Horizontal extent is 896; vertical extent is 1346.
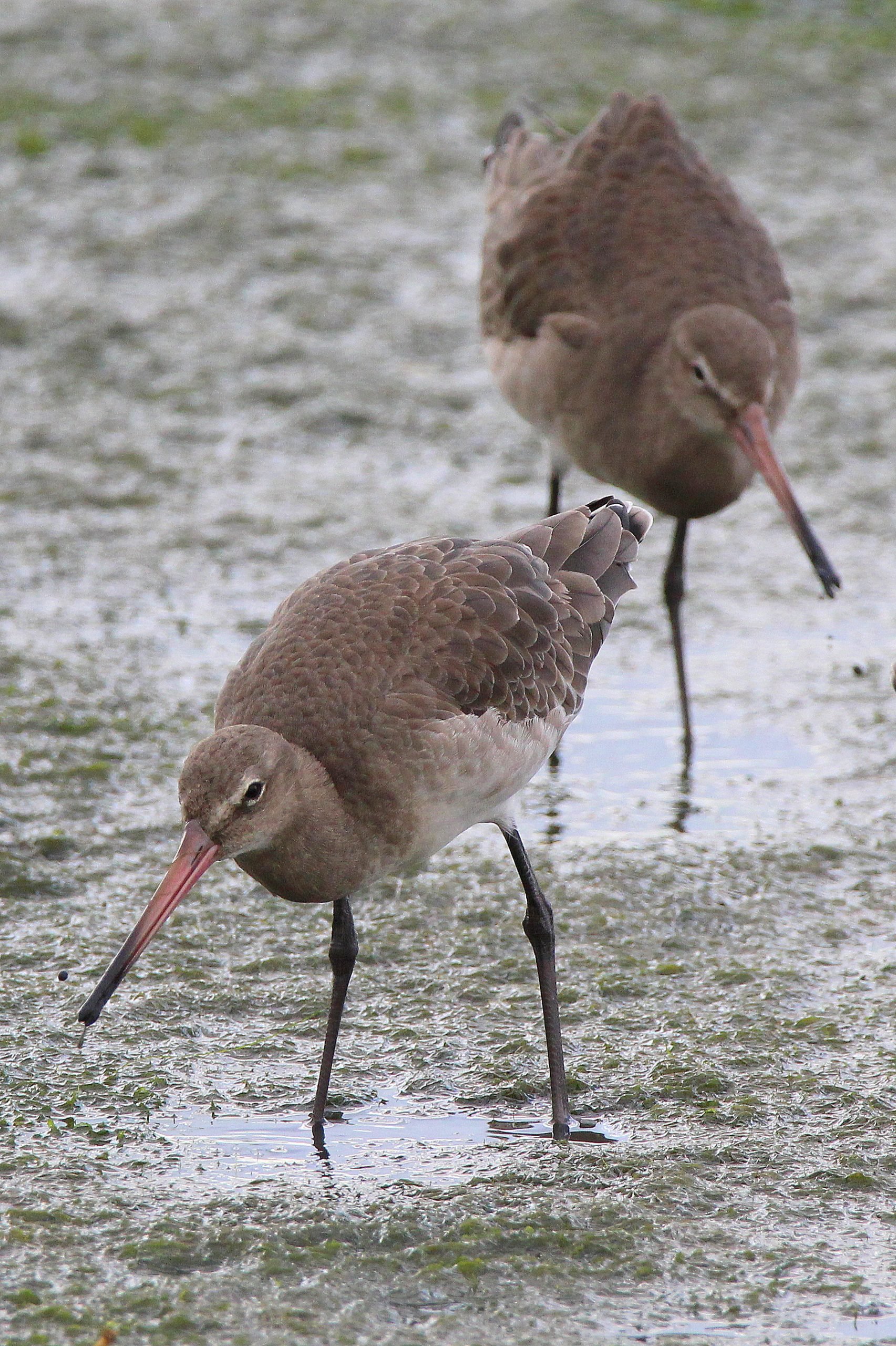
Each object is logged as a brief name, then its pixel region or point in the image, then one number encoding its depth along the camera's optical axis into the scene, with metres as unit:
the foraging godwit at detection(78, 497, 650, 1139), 7.71
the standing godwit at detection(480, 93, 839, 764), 11.82
